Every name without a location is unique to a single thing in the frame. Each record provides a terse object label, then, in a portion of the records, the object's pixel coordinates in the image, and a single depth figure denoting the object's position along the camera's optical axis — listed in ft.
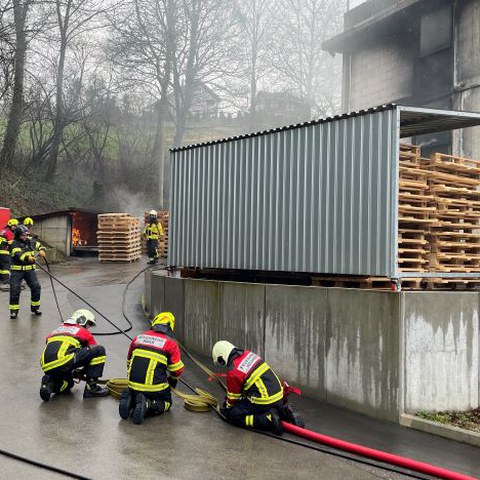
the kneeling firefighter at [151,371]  21.58
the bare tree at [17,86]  82.58
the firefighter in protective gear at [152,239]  66.39
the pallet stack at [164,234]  78.02
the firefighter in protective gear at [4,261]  52.21
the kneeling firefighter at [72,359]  23.35
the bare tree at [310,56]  126.82
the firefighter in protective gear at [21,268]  38.86
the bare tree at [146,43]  105.91
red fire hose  17.37
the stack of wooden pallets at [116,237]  73.00
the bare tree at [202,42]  111.24
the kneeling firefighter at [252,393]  20.94
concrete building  51.21
